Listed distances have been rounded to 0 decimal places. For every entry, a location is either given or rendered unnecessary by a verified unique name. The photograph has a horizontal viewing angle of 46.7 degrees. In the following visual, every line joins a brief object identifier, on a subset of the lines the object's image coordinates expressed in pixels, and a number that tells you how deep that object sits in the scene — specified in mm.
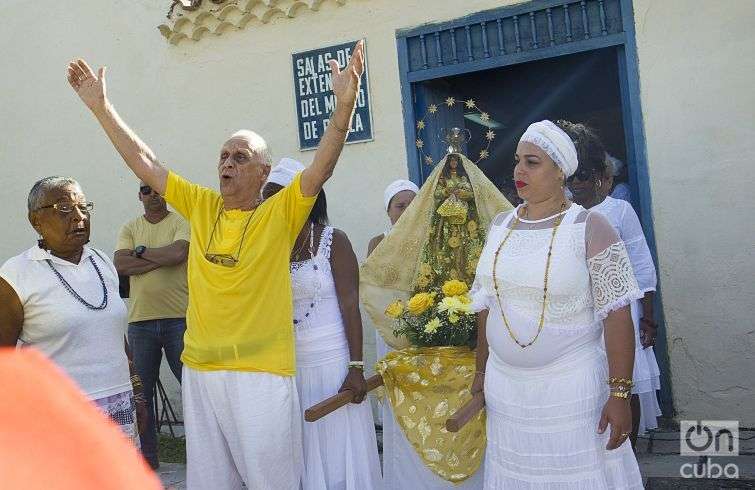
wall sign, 6988
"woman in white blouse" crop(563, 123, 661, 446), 5074
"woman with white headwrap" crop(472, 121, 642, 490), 3215
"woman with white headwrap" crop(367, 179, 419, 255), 5763
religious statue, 4168
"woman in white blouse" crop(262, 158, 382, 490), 4051
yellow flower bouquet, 4199
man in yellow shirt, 3637
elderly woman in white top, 3473
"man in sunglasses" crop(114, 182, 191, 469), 6504
